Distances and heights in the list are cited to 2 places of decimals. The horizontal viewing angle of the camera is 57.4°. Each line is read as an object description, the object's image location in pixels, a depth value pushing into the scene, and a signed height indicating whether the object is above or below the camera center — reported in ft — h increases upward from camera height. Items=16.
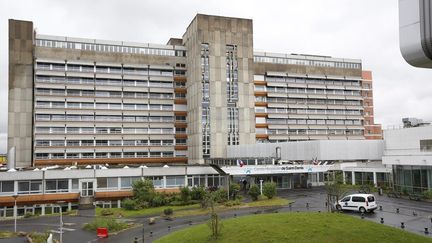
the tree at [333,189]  126.62 -12.35
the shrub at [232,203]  166.91 -21.75
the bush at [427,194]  163.22 -18.77
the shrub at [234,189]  191.21 -18.36
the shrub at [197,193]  184.03 -18.98
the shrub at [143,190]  179.11 -17.26
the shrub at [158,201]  176.86 -21.52
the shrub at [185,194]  180.53 -19.10
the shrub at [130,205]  171.53 -22.44
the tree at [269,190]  181.67 -17.75
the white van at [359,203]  134.00 -18.22
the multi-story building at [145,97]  308.60 +46.19
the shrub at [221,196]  174.63 -19.75
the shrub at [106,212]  160.62 -23.97
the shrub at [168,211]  152.15 -22.67
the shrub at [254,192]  180.04 -18.42
